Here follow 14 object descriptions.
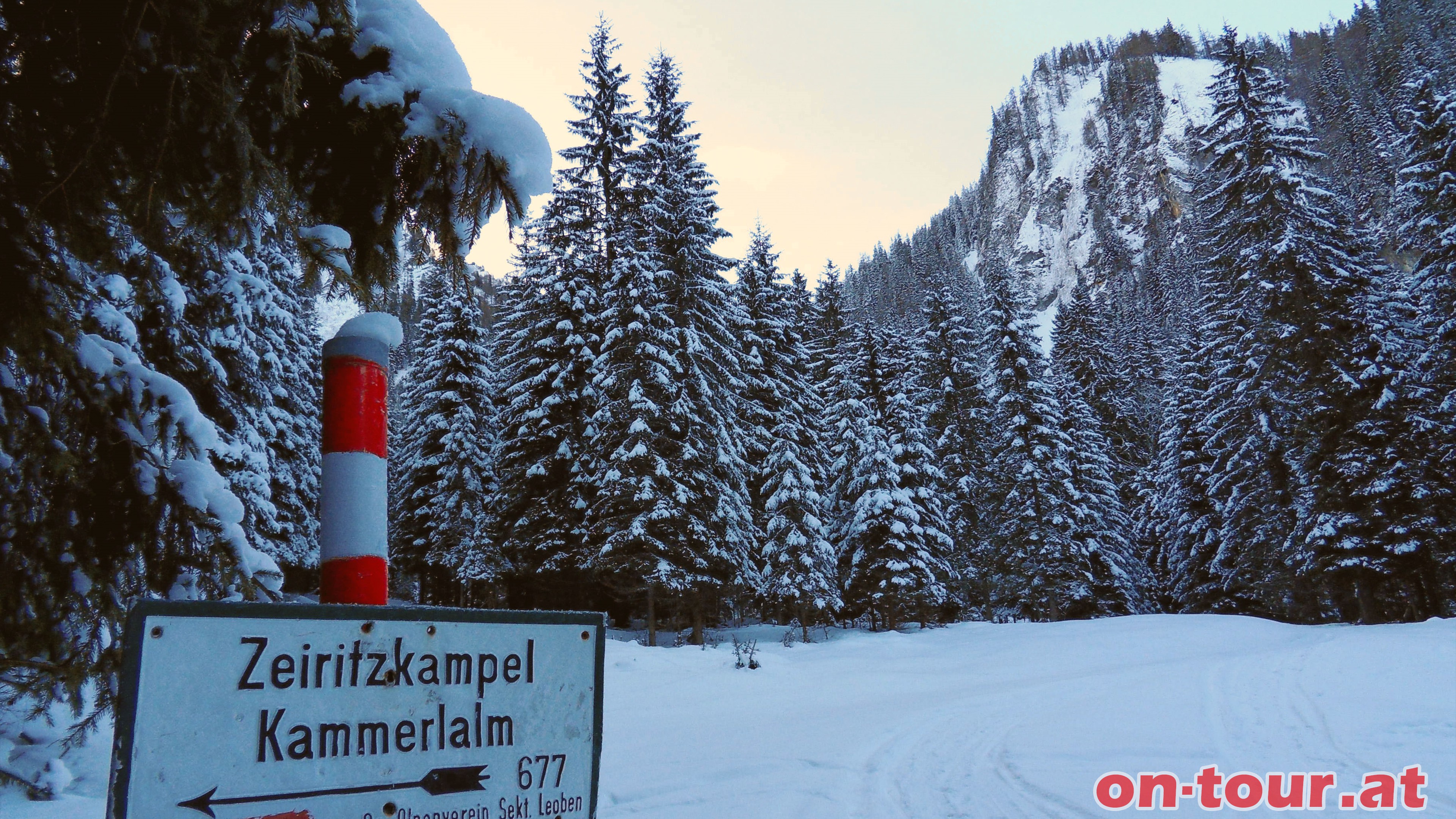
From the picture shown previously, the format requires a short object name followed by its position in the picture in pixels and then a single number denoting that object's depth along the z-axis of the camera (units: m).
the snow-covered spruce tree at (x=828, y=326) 36.25
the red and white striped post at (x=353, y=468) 1.95
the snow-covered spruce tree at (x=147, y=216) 2.62
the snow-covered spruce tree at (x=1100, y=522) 31.44
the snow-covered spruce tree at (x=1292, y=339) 23.23
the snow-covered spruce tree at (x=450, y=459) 26.83
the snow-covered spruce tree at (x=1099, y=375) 45.94
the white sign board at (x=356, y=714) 1.38
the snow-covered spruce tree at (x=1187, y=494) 33.25
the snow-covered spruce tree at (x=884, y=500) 24.86
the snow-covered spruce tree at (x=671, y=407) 19.95
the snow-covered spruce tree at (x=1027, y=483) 30.06
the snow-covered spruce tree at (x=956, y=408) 34.03
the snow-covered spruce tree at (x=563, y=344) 22.70
